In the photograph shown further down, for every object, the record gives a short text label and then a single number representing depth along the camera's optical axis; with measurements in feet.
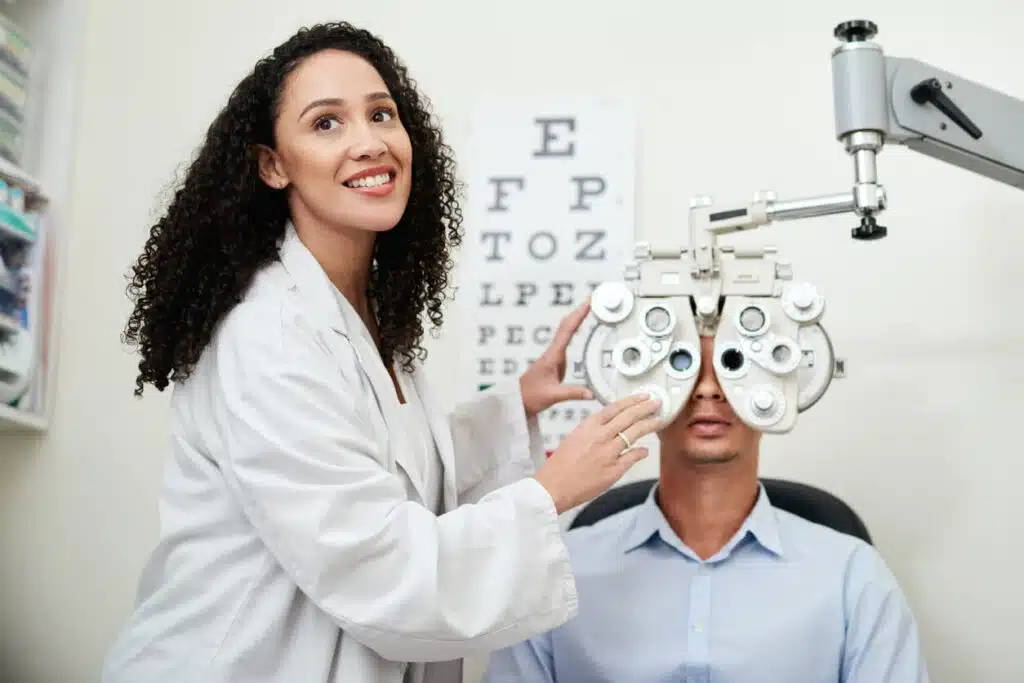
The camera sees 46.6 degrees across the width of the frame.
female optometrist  4.11
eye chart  6.69
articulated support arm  4.66
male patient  4.88
